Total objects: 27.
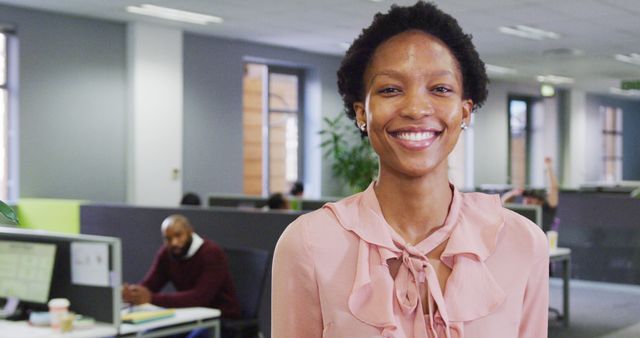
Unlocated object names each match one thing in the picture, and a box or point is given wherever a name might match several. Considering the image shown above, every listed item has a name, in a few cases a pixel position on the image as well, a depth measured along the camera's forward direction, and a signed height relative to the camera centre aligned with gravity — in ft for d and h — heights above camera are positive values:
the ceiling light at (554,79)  47.91 +4.64
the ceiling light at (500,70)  43.06 +4.65
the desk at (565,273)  20.39 -2.91
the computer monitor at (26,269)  12.62 -1.70
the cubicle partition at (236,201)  24.94 -1.29
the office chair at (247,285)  13.93 -2.19
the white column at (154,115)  29.50 +1.55
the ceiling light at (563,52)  36.15 +4.66
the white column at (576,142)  55.47 +1.07
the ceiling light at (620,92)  55.47 +4.55
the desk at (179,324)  12.21 -2.49
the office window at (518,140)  51.47 +1.13
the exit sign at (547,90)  43.73 +3.55
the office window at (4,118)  26.84 +1.29
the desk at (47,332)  11.37 -2.39
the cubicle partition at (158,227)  17.85 -1.63
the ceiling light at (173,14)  26.61 +4.72
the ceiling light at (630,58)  38.21 +4.68
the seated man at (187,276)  13.91 -2.06
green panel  23.35 -1.62
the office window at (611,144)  61.11 +1.08
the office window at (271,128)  35.27 +1.30
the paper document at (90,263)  12.03 -1.53
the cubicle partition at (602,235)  27.20 -2.58
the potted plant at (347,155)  35.83 +0.14
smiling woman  3.41 -0.34
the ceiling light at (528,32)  29.94 +4.64
